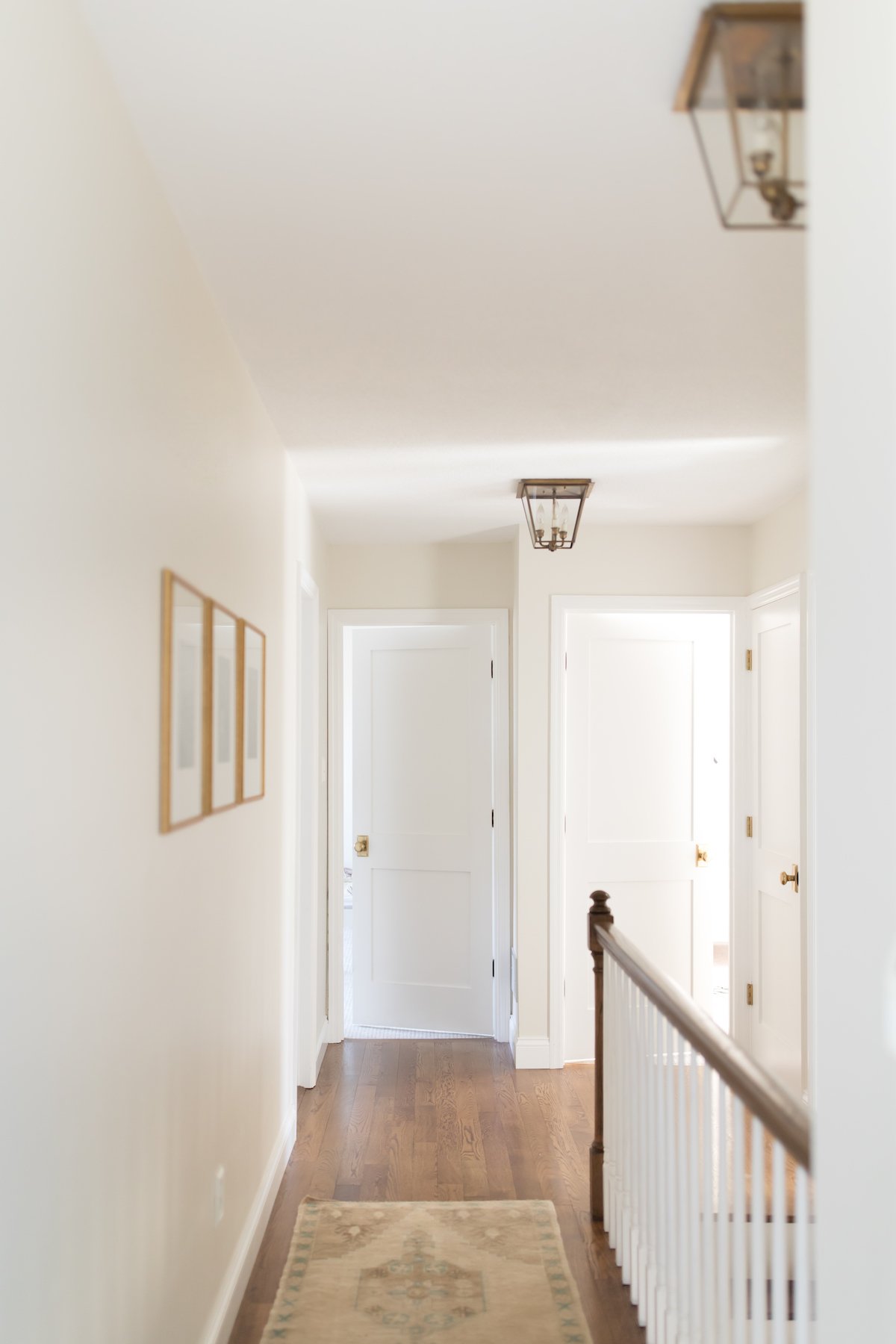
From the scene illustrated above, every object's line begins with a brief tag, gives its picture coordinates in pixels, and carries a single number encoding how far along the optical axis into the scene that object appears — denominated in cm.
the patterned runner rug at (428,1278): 282
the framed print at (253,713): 302
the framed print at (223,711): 254
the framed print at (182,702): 207
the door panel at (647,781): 533
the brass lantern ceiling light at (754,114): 138
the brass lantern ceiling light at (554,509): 416
